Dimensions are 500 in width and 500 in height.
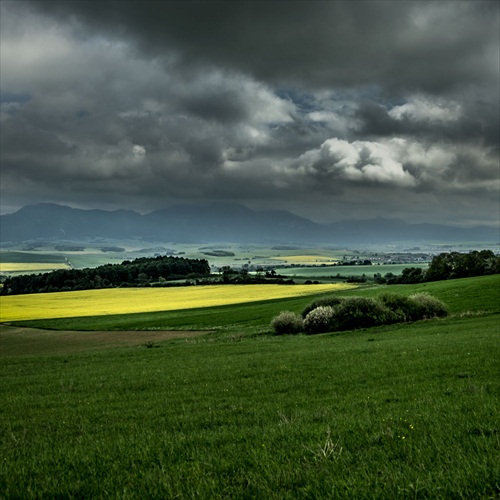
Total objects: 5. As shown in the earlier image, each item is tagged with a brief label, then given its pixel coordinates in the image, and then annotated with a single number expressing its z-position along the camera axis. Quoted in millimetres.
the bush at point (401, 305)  46781
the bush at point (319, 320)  45500
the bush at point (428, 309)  47594
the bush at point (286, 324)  46406
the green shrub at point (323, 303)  47844
